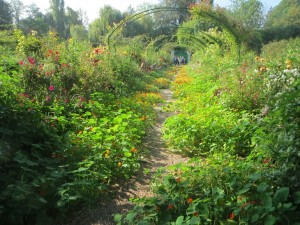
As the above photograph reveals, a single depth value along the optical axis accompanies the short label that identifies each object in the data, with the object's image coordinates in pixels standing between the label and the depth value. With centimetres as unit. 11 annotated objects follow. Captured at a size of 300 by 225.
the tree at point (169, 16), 4838
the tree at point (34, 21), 4148
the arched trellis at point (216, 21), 1110
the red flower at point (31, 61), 508
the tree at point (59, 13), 5281
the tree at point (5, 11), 3696
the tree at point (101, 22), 2676
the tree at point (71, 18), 5119
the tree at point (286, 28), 2698
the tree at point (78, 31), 3268
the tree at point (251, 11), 4659
